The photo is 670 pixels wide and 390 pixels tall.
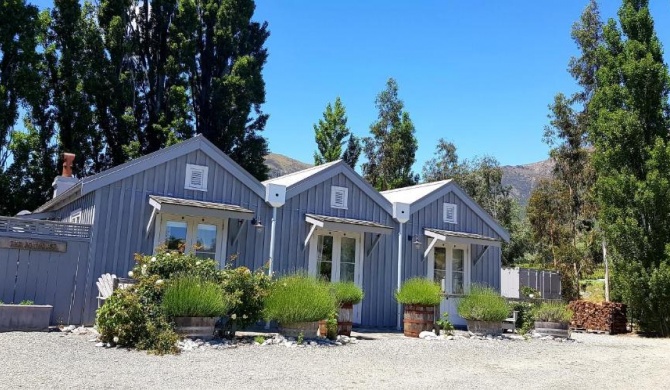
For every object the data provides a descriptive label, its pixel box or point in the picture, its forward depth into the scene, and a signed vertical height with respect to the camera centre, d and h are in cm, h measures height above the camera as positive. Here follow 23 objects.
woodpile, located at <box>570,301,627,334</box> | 1652 -88
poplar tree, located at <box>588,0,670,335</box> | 1586 +395
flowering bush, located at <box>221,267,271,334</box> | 902 -42
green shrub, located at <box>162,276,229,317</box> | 830 -47
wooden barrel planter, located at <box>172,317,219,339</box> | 841 -90
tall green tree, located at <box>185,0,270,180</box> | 2566 +927
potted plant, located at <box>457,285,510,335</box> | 1195 -64
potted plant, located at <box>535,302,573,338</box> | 1283 -84
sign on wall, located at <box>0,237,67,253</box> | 946 +28
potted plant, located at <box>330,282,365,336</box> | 1041 -50
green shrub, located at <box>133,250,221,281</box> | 888 +1
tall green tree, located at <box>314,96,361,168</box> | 3145 +819
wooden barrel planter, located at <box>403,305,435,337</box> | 1166 -86
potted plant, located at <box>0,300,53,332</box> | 877 -93
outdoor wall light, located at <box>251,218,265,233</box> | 1227 +105
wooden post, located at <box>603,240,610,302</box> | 2225 +35
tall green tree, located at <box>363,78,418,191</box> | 3247 +797
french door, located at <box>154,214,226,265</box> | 1127 +70
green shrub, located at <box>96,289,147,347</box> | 788 -83
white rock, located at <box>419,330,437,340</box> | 1145 -115
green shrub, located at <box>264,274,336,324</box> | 910 -50
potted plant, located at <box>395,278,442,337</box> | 1155 -51
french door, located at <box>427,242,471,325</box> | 1468 +26
